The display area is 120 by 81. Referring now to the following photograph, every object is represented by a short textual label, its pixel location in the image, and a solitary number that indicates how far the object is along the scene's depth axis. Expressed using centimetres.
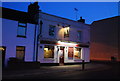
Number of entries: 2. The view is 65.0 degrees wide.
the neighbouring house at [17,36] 1038
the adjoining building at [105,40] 1990
